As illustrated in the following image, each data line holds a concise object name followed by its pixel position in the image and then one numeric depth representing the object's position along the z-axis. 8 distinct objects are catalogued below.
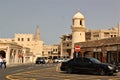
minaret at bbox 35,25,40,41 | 104.69
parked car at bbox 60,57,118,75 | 15.93
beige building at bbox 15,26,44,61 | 86.73
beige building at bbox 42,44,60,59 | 96.87
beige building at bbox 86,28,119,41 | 73.29
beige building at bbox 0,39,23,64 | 45.72
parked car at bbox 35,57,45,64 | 42.45
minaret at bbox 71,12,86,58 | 52.19
